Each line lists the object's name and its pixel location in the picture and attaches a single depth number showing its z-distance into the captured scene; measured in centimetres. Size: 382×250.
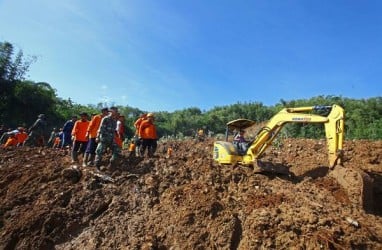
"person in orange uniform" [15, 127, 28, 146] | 1779
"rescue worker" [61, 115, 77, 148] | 1428
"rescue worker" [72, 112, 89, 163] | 1135
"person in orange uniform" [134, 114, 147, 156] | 1213
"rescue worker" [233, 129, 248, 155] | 1131
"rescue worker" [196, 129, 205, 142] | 2099
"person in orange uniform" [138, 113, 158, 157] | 1179
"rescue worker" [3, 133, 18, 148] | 1741
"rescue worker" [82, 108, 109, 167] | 1056
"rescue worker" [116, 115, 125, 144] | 1235
